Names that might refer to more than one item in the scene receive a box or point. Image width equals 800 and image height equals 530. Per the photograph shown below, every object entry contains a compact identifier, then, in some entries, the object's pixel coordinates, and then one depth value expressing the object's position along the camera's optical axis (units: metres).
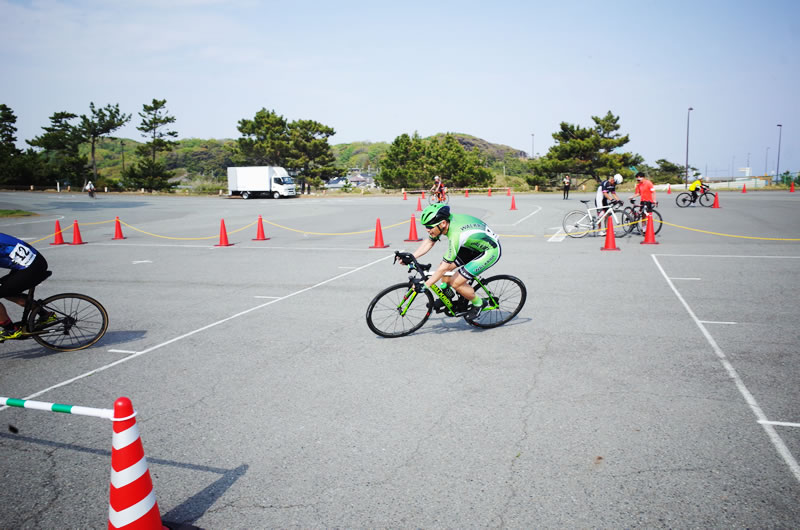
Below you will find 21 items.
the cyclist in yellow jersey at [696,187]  26.67
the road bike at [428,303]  6.72
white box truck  53.66
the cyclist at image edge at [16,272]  5.96
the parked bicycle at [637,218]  17.36
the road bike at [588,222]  17.34
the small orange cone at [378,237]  16.11
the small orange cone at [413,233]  17.42
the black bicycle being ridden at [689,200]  27.14
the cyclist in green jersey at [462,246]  6.48
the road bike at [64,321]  6.31
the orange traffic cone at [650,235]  15.40
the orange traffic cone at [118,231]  20.12
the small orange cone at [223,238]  17.26
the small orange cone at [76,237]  18.40
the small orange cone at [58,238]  18.52
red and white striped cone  2.71
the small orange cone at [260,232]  18.91
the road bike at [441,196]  29.87
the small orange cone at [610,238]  14.35
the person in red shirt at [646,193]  17.12
